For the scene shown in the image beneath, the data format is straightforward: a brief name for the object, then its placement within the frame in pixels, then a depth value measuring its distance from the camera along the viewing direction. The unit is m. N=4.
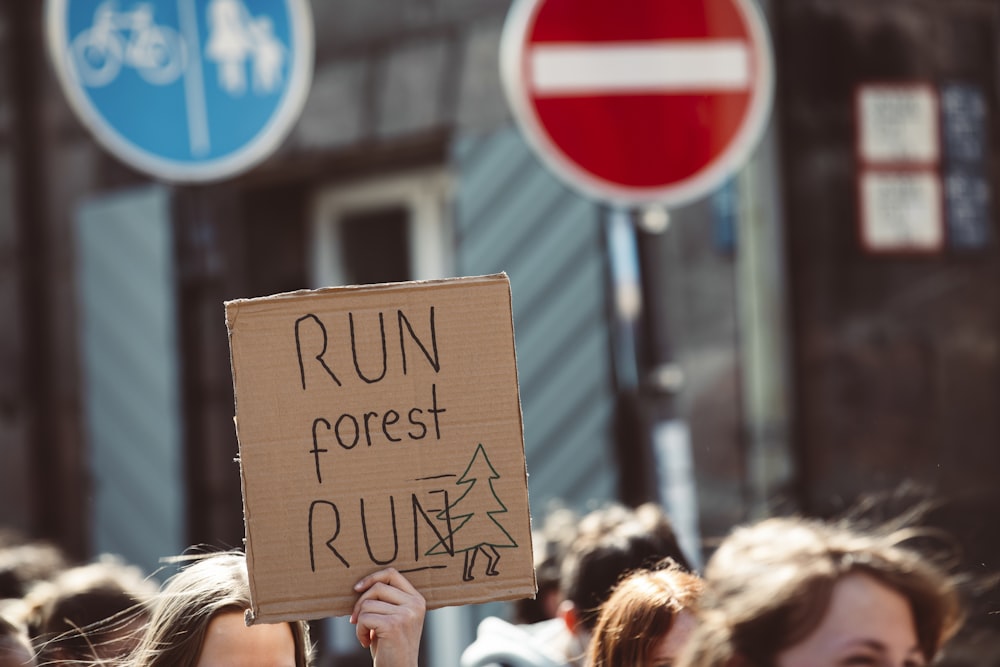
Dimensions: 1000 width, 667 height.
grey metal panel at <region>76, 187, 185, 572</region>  17.42
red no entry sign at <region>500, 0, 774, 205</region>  8.47
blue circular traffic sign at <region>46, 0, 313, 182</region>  9.54
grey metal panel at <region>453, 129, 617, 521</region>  14.37
